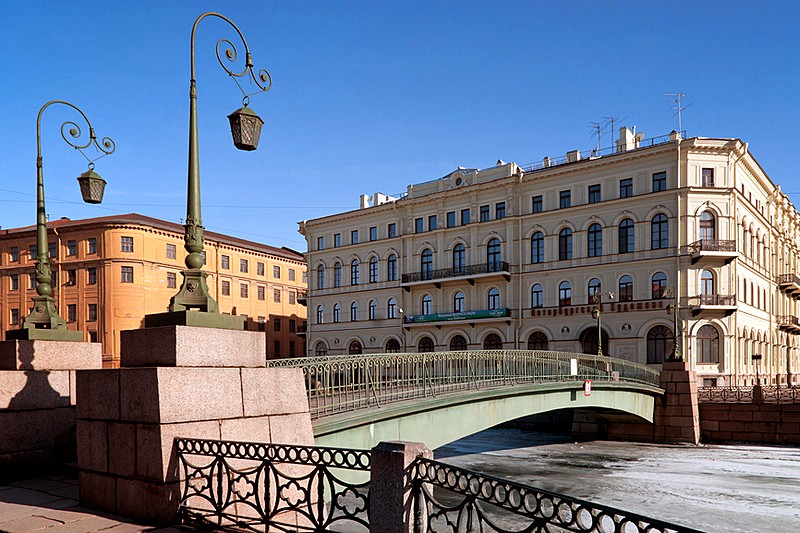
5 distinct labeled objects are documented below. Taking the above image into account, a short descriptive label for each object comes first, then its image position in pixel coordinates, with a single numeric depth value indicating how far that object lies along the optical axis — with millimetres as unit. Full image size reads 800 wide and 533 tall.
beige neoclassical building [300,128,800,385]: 35531
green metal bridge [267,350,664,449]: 11195
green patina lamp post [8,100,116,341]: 10097
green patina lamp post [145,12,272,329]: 7062
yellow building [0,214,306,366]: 50125
